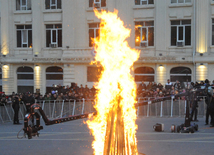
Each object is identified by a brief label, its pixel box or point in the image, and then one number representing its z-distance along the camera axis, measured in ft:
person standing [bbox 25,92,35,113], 56.29
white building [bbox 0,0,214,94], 82.51
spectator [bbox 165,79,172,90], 66.69
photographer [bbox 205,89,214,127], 46.96
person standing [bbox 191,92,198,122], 50.44
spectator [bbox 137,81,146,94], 69.06
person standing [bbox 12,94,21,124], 55.52
